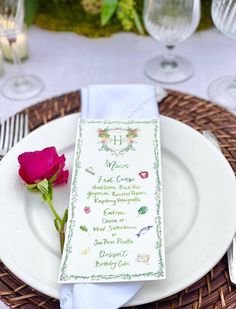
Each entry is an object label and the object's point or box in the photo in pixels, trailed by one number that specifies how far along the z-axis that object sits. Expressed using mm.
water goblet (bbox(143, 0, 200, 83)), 719
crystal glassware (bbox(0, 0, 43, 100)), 711
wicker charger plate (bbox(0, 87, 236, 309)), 441
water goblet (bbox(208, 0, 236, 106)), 654
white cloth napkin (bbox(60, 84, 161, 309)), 596
